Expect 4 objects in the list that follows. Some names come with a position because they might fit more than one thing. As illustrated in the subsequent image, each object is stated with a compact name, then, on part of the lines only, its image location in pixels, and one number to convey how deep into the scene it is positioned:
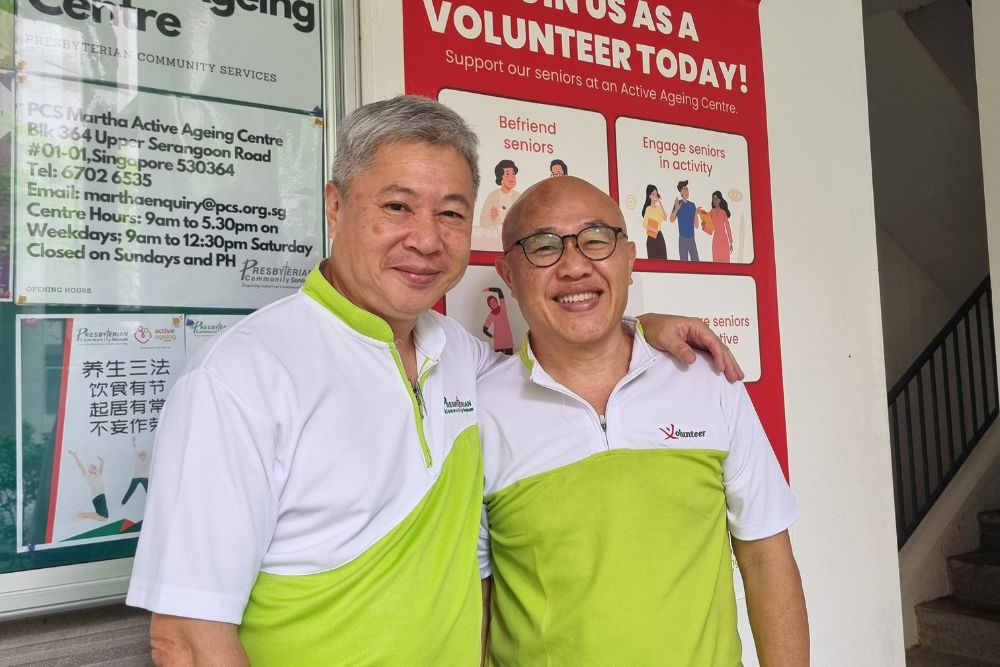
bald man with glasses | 1.33
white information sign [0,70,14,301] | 1.31
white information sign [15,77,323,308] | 1.35
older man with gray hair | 0.98
